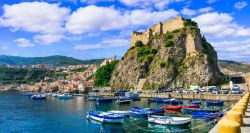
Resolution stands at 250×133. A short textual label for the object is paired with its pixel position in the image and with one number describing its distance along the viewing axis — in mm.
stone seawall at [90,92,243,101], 68406
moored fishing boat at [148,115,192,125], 36250
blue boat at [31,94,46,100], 97875
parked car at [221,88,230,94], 73262
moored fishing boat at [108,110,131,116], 43553
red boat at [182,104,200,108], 52350
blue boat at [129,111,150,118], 43650
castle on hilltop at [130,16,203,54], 92062
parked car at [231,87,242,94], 70625
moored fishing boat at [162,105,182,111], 50828
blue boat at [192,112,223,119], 36631
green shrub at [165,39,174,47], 94531
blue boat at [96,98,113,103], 74500
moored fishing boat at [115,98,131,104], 70062
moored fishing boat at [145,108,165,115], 46422
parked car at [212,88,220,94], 74688
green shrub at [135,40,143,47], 109188
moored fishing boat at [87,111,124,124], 40250
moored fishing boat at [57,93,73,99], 97750
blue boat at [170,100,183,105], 65625
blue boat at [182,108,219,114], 44134
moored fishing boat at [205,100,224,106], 60719
